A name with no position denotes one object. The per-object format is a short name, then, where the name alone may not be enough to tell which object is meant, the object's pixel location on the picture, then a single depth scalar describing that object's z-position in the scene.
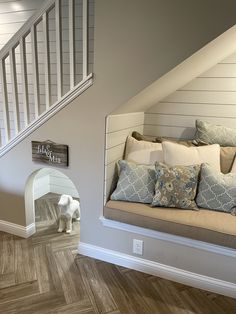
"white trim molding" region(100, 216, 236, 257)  1.72
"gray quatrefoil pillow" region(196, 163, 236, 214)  1.85
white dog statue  2.58
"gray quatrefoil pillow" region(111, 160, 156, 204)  2.01
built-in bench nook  1.70
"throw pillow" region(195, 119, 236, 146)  2.22
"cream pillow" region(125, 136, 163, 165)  2.22
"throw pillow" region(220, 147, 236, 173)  2.11
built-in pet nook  2.53
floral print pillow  1.90
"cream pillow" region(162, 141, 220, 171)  2.07
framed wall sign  2.13
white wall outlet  1.99
